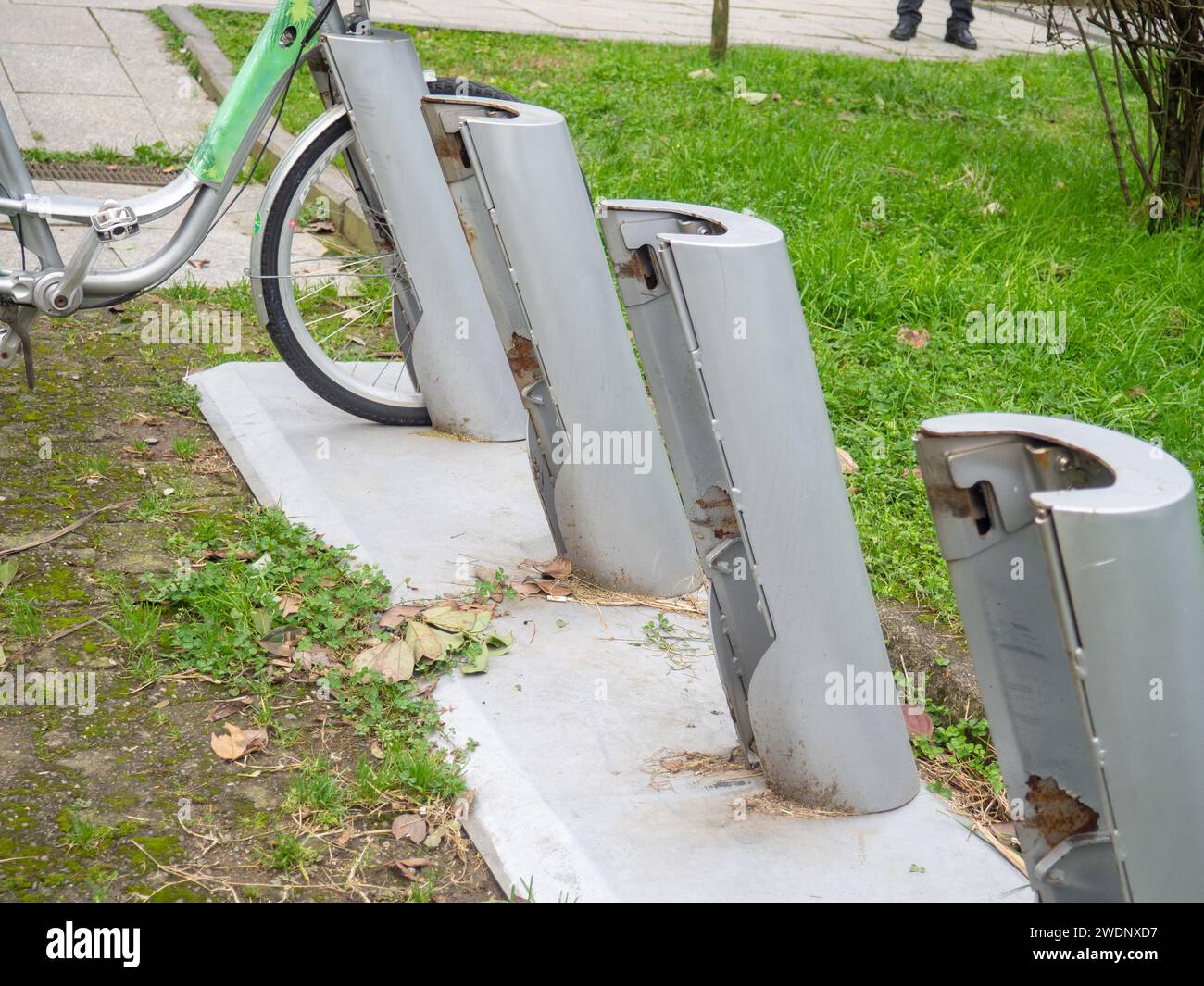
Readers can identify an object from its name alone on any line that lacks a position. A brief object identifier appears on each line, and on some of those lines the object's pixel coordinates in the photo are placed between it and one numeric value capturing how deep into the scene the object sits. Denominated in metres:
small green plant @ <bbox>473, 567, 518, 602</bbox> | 3.00
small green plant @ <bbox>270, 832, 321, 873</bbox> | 2.16
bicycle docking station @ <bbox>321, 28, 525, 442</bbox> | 3.55
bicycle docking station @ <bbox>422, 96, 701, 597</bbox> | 2.78
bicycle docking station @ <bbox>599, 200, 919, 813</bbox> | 2.07
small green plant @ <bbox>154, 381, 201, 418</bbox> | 3.97
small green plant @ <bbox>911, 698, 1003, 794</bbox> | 2.61
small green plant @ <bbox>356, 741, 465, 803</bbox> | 2.34
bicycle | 3.33
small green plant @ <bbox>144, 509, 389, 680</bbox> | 2.75
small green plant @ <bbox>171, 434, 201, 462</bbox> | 3.66
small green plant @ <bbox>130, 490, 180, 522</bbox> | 3.32
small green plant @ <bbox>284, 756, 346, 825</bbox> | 2.29
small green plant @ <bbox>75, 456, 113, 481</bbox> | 3.49
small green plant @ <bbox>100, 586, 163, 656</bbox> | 2.76
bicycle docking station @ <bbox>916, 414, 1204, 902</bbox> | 1.37
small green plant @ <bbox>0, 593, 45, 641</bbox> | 2.77
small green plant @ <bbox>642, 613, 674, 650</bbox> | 2.90
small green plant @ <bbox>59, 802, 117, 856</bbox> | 2.17
